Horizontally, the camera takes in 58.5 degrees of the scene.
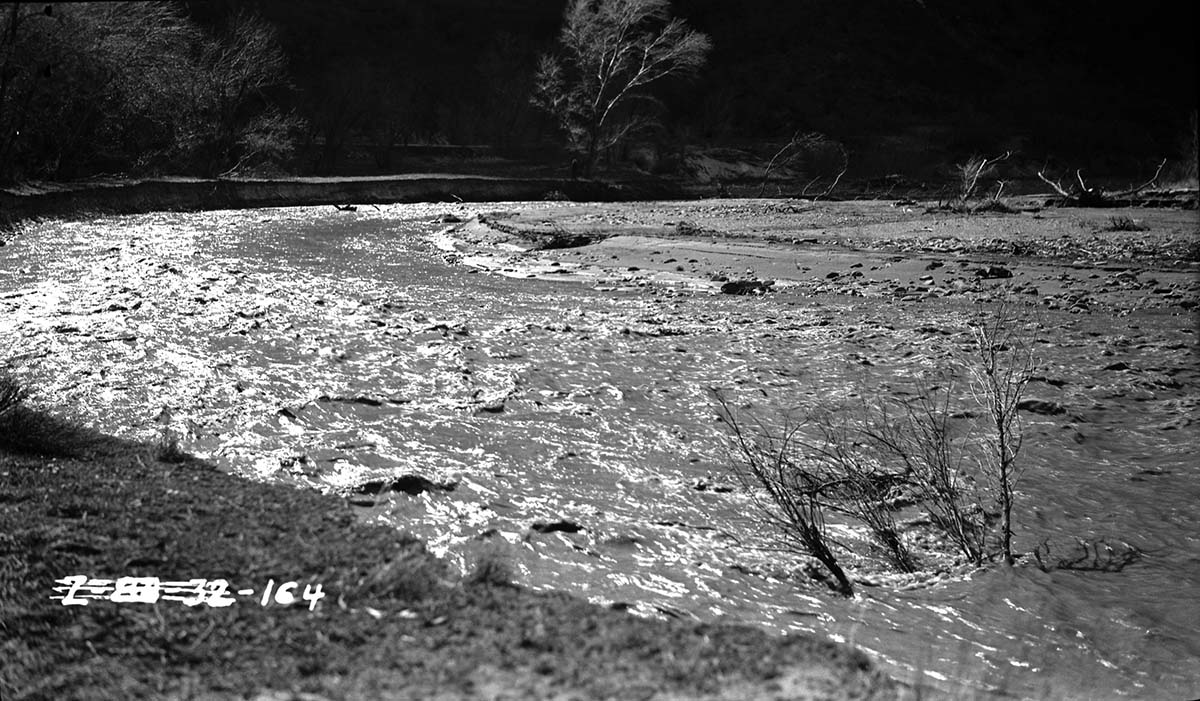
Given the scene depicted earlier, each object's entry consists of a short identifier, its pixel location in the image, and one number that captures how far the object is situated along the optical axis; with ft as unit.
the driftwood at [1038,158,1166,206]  64.44
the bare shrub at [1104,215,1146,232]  50.78
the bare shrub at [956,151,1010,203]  70.18
